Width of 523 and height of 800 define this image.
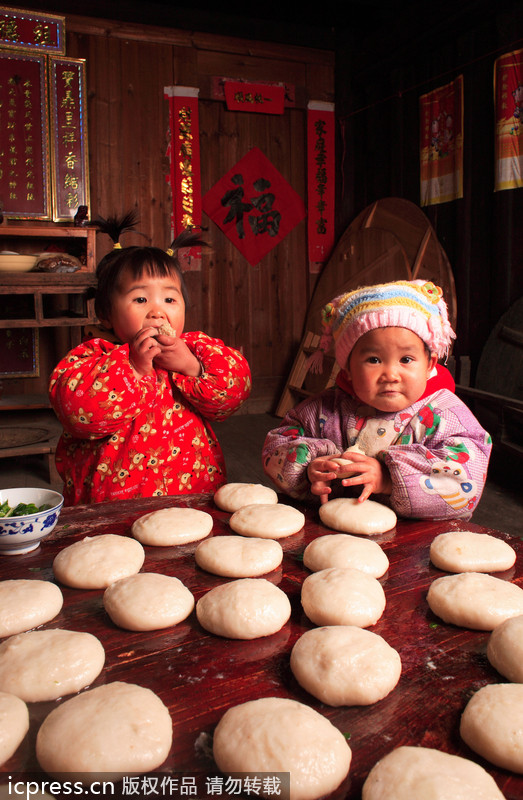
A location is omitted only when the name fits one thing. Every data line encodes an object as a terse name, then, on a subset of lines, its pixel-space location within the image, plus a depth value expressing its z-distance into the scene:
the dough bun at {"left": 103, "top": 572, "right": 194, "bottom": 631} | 0.99
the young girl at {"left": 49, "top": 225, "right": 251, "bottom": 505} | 1.77
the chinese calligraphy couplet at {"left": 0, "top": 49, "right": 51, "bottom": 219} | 4.83
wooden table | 0.75
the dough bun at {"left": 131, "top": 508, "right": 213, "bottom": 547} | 1.31
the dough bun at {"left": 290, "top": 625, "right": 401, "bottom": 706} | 0.82
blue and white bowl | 1.22
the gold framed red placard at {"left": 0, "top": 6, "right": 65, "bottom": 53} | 4.75
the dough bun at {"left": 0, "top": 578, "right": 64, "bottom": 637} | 1.00
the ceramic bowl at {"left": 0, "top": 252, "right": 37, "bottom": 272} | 4.32
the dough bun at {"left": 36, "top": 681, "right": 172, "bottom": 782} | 0.72
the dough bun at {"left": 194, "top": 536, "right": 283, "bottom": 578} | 1.17
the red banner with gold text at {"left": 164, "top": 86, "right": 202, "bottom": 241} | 5.50
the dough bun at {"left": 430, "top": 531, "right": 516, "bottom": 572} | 1.17
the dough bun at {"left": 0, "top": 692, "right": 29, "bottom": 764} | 0.74
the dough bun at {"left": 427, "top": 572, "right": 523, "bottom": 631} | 0.98
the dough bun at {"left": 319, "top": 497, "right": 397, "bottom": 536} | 1.35
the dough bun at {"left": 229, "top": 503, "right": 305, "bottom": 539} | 1.33
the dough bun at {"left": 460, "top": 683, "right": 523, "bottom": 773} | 0.71
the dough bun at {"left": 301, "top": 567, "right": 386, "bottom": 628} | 0.99
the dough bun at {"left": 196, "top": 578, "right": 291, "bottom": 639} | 0.96
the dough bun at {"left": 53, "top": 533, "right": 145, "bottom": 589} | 1.13
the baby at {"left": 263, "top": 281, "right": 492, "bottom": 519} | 1.45
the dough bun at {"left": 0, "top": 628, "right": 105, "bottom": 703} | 0.86
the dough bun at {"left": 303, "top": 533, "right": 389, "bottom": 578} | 1.15
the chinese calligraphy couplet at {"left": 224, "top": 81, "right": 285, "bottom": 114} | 5.66
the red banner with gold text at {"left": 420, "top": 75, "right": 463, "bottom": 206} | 4.54
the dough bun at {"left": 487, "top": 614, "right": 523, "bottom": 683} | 0.85
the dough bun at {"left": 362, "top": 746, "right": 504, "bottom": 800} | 0.66
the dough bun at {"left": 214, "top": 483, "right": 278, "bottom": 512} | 1.51
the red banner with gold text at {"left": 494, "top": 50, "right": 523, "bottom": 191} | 4.00
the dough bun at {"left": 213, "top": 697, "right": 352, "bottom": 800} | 0.69
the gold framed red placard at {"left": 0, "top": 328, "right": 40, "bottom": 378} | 5.15
